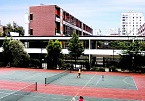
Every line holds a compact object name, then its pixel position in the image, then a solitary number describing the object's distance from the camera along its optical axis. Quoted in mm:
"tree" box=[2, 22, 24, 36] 58572
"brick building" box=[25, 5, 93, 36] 41350
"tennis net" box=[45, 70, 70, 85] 20660
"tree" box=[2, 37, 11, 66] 33743
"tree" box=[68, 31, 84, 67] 31898
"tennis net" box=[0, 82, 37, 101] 13229
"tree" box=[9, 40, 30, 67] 33461
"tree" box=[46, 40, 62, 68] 32274
